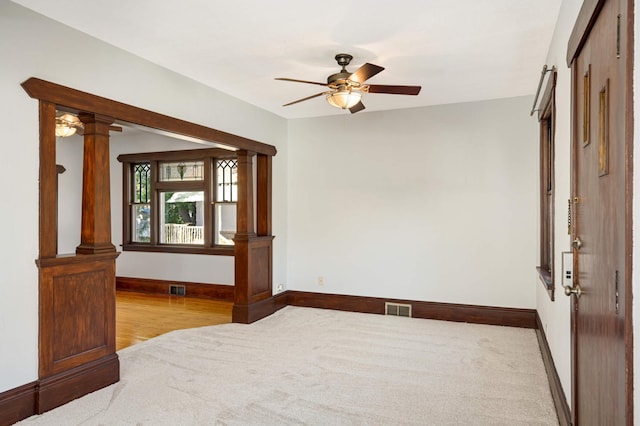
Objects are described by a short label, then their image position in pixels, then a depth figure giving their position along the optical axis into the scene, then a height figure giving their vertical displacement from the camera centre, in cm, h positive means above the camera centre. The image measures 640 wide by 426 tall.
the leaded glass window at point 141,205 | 727 +13
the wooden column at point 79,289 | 294 -53
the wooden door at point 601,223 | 129 -4
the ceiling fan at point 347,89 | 354 +99
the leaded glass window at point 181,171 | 690 +66
